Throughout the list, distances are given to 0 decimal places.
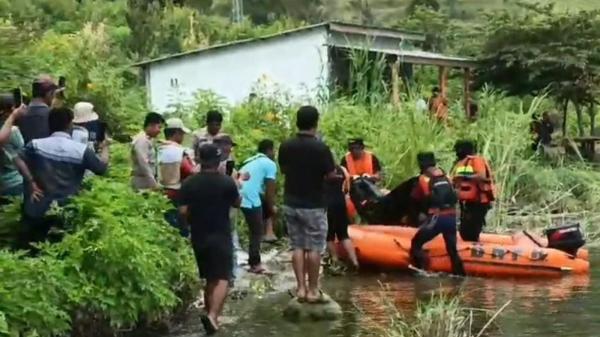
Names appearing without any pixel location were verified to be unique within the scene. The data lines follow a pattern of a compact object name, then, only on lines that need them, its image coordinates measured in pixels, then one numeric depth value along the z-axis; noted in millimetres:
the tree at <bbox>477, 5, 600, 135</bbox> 25500
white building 24438
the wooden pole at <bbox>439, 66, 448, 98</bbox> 24488
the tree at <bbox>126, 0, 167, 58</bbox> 35844
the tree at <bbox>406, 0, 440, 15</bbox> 59406
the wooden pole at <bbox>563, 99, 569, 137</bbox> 26281
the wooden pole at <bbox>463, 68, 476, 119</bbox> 23678
